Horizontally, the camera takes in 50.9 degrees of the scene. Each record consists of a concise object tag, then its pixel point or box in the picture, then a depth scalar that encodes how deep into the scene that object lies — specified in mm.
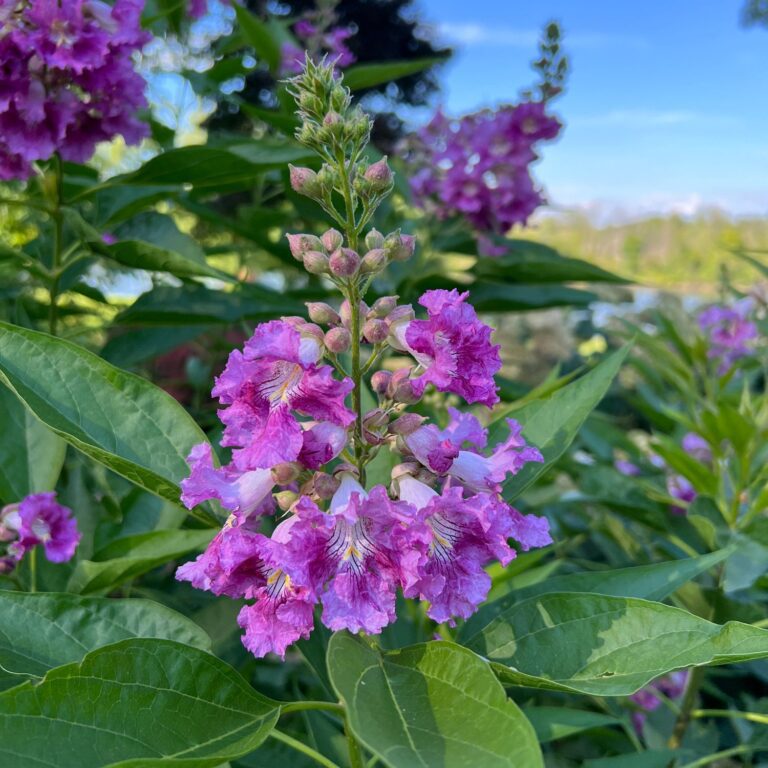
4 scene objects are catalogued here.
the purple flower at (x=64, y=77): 423
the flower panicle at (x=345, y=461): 237
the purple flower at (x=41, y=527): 352
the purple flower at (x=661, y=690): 570
